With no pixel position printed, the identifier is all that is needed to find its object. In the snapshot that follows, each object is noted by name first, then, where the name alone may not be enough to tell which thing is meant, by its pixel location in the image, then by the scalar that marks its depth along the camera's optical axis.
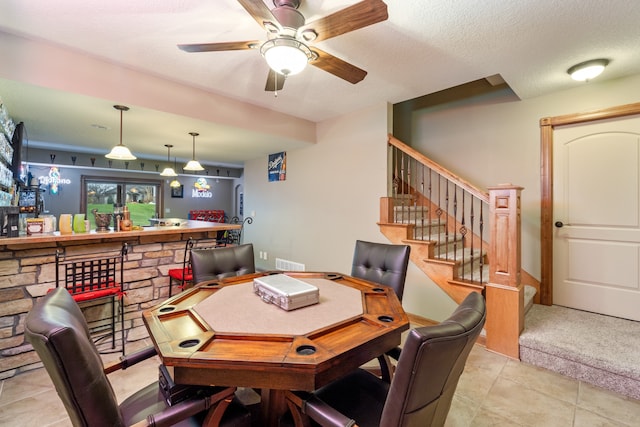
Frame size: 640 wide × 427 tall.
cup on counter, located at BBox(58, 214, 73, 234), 2.68
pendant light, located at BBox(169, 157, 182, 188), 7.55
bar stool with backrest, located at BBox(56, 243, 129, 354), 2.31
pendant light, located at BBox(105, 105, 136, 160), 3.12
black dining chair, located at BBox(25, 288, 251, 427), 0.84
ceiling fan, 1.52
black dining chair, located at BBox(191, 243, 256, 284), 2.21
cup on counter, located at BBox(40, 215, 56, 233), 2.56
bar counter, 2.31
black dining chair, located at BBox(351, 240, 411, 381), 2.24
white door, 2.78
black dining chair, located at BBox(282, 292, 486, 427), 0.82
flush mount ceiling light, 2.46
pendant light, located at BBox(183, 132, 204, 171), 4.45
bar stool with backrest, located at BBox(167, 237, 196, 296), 2.96
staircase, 2.48
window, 7.80
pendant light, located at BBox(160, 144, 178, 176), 5.54
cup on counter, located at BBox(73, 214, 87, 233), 2.79
